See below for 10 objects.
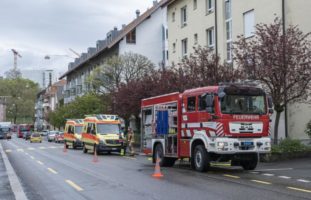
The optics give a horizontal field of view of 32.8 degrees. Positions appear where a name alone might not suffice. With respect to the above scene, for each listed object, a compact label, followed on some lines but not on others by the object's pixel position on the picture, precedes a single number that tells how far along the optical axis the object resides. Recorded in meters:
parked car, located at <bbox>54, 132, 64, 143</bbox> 67.96
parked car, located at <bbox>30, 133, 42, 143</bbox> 69.50
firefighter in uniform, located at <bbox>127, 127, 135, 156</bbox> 32.53
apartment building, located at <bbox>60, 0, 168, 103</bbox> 67.44
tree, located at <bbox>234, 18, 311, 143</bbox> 23.34
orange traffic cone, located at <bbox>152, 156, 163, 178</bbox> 17.33
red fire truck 18.02
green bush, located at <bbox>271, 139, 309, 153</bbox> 23.57
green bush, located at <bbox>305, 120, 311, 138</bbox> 26.56
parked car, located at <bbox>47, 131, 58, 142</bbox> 73.36
